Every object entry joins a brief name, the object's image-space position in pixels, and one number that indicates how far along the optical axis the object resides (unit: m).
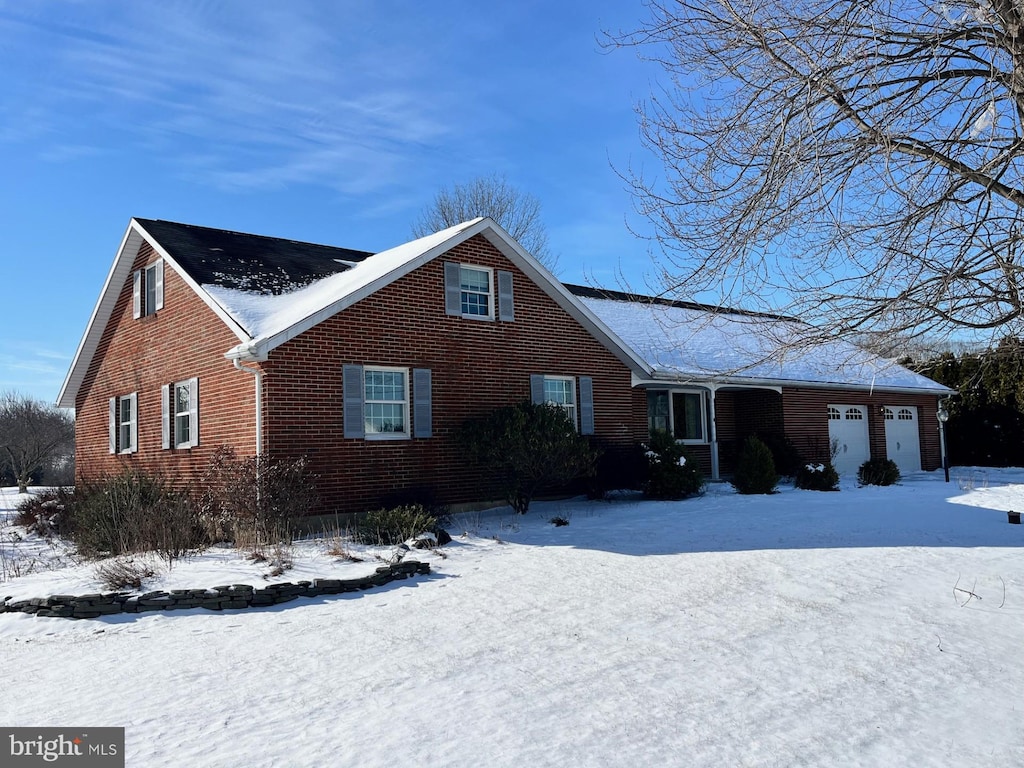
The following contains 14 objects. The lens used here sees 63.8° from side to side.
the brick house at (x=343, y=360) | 13.41
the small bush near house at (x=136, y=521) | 10.80
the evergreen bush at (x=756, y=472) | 17.67
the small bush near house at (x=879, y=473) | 20.36
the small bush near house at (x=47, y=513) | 15.17
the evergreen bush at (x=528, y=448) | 14.17
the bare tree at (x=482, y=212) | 39.00
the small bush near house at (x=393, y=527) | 11.44
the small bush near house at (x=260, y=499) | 11.73
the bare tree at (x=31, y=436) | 34.19
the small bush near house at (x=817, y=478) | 19.06
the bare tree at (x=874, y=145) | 7.27
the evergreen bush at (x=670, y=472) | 16.38
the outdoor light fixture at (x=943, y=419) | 23.98
